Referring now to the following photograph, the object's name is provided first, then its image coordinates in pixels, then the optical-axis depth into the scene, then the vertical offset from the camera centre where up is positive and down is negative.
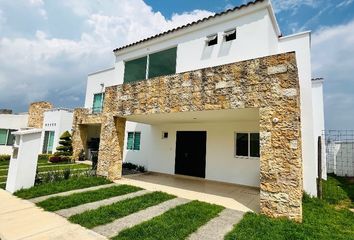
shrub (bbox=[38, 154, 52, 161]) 18.61 -1.71
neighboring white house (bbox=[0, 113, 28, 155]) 22.05 +1.07
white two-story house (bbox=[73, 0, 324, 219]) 6.06 +1.47
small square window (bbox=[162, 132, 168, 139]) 13.62 +0.56
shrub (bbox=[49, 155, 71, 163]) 16.77 -1.63
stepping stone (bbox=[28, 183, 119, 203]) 6.85 -1.94
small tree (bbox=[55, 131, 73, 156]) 17.92 -0.54
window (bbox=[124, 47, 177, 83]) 12.79 +4.95
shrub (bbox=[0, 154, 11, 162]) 18.02 -1.88
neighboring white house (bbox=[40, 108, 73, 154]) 19.48 +1.20
